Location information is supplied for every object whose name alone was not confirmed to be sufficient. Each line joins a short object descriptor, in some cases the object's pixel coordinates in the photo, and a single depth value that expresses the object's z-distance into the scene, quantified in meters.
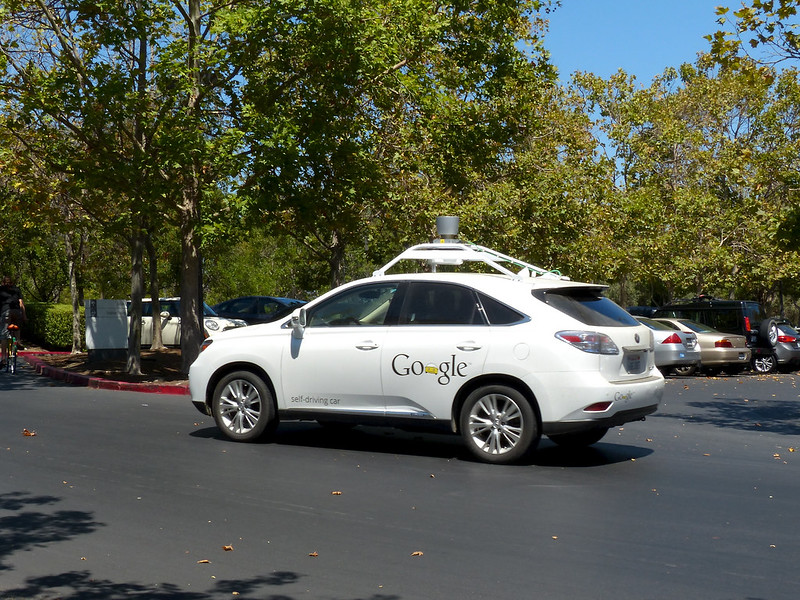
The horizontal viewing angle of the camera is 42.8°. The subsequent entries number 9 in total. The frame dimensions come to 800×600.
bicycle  20.07
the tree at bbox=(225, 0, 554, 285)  16.70
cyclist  19.81
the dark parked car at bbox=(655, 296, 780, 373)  25.67
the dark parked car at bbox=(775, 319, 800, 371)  25.81
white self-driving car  9.13
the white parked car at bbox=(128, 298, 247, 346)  29.06
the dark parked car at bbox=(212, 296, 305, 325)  29.22
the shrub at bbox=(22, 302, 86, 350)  28.98
